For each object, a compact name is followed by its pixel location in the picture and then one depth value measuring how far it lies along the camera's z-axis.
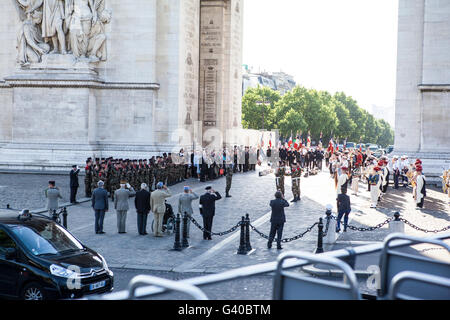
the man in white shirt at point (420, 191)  19.56
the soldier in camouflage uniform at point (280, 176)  23.25
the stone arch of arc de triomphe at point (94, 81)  29.69
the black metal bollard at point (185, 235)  14.22
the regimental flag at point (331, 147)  41.40
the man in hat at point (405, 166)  25.94
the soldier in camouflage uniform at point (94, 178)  21.67
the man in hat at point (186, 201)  15.59
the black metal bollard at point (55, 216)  14.55
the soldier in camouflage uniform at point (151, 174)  24.73
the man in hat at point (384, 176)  23.18
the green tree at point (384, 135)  181.15
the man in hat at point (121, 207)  15.59
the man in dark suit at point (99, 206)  15.59
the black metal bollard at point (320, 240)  13.26
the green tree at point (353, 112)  134.50
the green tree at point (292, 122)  96.25
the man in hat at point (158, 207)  15.40
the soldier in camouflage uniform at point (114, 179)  21.95
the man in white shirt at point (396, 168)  25.84
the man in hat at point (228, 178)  23.12
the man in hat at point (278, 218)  13.75
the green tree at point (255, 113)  101.25
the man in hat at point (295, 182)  22.22
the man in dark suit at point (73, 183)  20.50
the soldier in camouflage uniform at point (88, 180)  22.23
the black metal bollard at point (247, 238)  13.48
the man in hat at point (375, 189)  20.12
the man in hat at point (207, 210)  15.13
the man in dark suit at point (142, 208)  15.58
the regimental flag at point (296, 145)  39.09
